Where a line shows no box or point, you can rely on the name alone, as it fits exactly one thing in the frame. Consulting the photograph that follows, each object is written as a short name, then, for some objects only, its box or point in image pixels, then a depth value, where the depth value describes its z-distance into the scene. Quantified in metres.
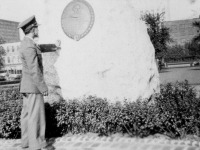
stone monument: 5.57
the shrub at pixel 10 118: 5.45
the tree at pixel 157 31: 31.96
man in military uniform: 4.27
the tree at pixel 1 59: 39.81
